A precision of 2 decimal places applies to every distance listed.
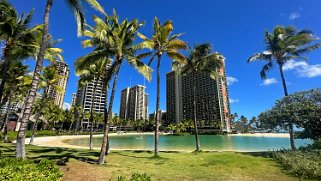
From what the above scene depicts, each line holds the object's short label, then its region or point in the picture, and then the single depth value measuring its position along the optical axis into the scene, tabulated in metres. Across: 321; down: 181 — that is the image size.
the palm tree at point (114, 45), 13.20
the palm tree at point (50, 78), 27.10
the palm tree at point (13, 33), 14.10
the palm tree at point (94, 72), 18.79
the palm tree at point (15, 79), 23.59
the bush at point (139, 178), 6.99
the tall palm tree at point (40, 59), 9.62
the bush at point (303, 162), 9.61
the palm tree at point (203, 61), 22.30
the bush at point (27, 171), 5.76
